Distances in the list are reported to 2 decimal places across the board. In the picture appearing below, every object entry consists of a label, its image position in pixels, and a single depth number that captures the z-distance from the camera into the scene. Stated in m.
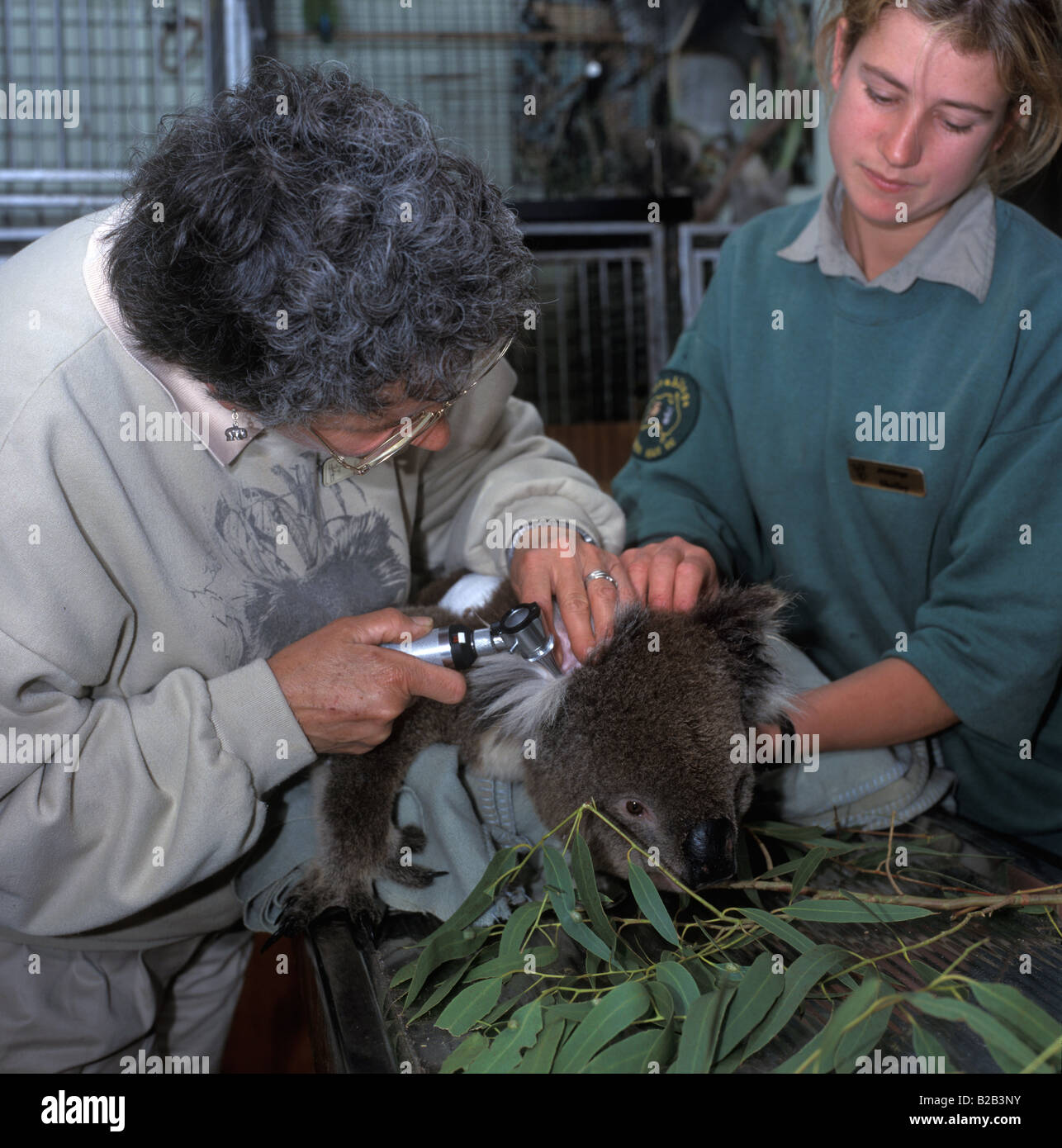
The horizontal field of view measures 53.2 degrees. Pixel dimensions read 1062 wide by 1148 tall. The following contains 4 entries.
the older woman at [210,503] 1.03
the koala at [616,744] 1.23
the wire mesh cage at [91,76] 3.55
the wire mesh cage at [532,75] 3.84
